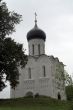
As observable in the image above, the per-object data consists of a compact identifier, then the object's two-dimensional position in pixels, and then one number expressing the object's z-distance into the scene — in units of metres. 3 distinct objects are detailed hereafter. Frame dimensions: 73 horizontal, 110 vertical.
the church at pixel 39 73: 33.74
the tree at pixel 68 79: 30.72
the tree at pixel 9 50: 22.66
